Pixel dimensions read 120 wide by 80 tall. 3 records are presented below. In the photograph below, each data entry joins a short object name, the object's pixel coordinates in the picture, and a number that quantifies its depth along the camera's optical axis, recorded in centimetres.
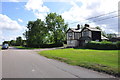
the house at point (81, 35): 2851
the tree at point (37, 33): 3549
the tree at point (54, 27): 3419
